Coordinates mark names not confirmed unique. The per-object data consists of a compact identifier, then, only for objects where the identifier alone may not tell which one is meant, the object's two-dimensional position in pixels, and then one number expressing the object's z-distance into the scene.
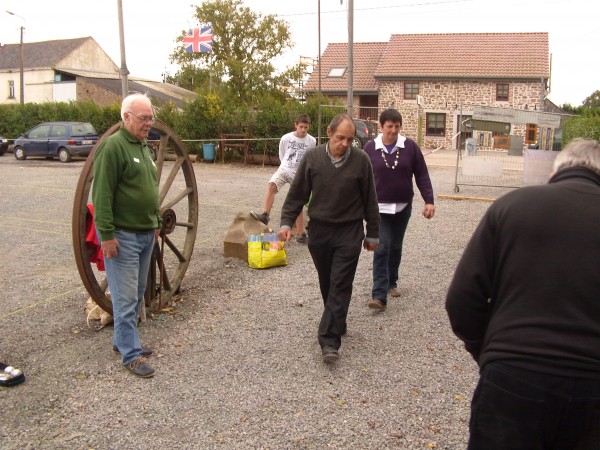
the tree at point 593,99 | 72.46
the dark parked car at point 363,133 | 20.47
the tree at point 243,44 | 38.03
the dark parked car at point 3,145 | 26.34
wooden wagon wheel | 4.36
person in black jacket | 1.87
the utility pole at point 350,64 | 11.48
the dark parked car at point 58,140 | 22.06
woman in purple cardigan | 5.29
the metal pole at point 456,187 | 13.55
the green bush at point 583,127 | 10.68
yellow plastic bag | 6.74
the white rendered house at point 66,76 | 41.62
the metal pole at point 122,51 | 15.45
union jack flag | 22.28
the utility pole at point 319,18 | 10.39
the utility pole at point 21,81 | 35.84
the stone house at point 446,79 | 33.72
